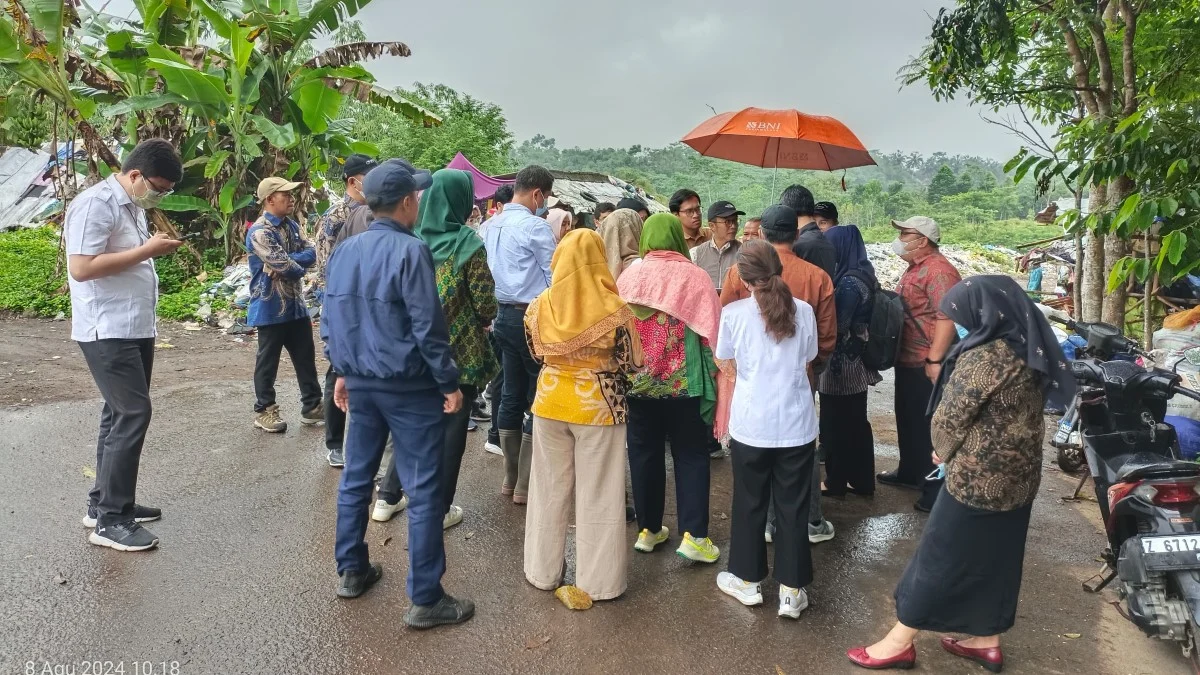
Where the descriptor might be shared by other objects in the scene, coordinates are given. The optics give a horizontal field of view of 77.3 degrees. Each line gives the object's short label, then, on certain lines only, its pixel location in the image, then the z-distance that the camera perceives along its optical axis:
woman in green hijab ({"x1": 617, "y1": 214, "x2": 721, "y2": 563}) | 3.59
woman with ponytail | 3.21
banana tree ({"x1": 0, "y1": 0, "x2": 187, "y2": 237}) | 8.71
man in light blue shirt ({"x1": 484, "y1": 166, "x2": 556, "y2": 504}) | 4.34
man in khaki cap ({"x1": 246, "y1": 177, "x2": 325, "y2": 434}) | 5.21
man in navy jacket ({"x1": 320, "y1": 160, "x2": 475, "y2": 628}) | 3.00
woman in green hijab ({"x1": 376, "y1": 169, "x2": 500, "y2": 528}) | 3.83
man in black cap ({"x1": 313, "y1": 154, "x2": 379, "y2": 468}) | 4.93
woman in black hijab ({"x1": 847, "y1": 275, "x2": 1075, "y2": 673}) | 2.72
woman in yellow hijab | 3.22
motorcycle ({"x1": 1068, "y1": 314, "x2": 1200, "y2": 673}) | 2.87
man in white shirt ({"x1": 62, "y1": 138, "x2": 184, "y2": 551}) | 3.53
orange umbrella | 5.59
